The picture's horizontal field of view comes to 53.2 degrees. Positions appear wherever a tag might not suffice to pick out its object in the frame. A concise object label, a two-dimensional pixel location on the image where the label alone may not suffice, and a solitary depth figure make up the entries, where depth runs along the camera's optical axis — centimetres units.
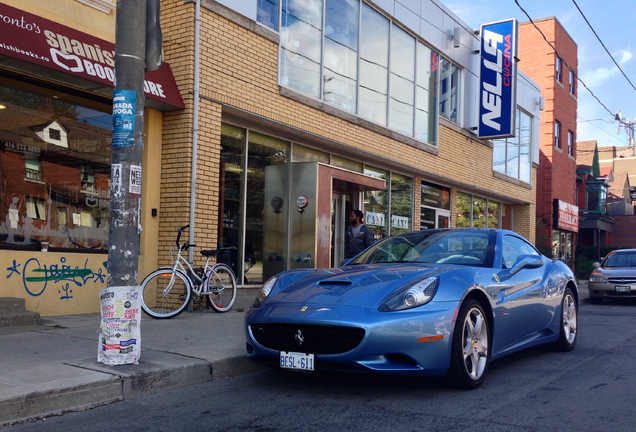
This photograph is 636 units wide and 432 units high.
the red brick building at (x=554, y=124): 2719
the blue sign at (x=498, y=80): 1828
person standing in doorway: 1000
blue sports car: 469
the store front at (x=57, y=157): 783
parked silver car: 1452
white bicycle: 848
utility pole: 545
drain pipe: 938
